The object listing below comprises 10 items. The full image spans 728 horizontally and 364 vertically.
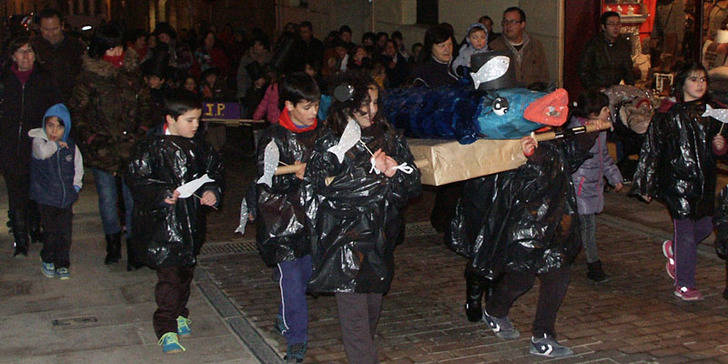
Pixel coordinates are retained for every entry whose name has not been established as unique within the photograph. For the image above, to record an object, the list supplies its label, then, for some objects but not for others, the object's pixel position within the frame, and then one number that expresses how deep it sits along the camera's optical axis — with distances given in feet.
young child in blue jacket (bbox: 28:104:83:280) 26.40
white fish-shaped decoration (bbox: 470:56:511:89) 19.15
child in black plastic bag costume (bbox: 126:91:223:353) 20.25
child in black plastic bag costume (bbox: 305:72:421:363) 17.44
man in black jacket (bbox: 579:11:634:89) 38.68
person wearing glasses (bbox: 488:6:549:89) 33.50
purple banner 44.47
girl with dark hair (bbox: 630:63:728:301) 23.34
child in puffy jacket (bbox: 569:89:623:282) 25.13
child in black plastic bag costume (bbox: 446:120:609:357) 19.26
